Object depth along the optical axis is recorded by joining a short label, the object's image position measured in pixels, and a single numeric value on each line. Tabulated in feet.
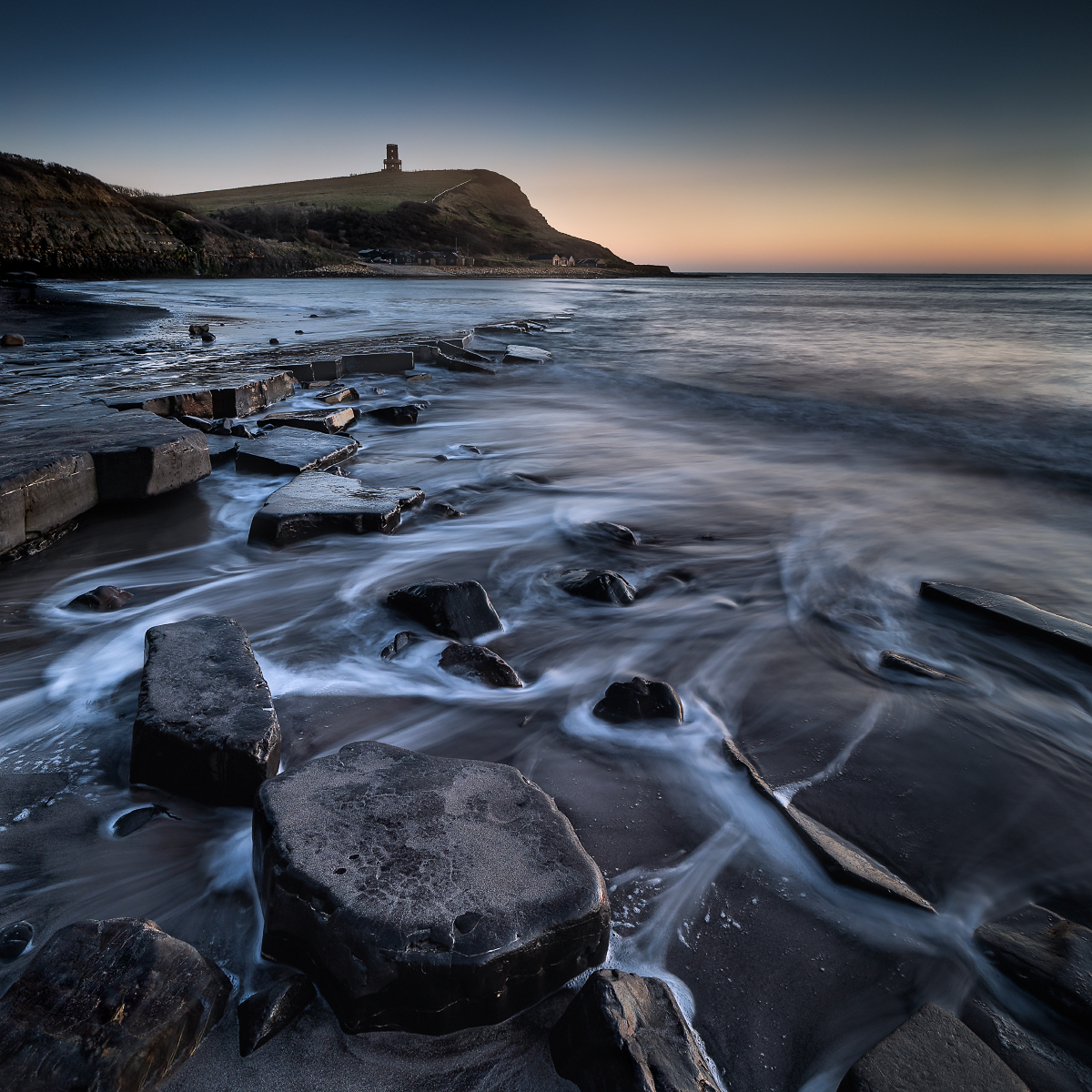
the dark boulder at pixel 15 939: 3.83
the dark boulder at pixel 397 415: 18.89
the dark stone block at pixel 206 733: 4.88
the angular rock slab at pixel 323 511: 10.29
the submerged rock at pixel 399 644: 7.37
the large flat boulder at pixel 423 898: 3.35
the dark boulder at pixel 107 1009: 3.00
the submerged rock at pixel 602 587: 8.94
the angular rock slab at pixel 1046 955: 3.69
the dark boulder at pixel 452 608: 7.70
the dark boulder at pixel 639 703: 6.36
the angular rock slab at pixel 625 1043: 3.11
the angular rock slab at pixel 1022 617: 7.71
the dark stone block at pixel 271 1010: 3.38
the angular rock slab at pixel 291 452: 13.03
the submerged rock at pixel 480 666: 6.94
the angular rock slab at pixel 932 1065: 3.19
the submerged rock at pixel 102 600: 8.26
